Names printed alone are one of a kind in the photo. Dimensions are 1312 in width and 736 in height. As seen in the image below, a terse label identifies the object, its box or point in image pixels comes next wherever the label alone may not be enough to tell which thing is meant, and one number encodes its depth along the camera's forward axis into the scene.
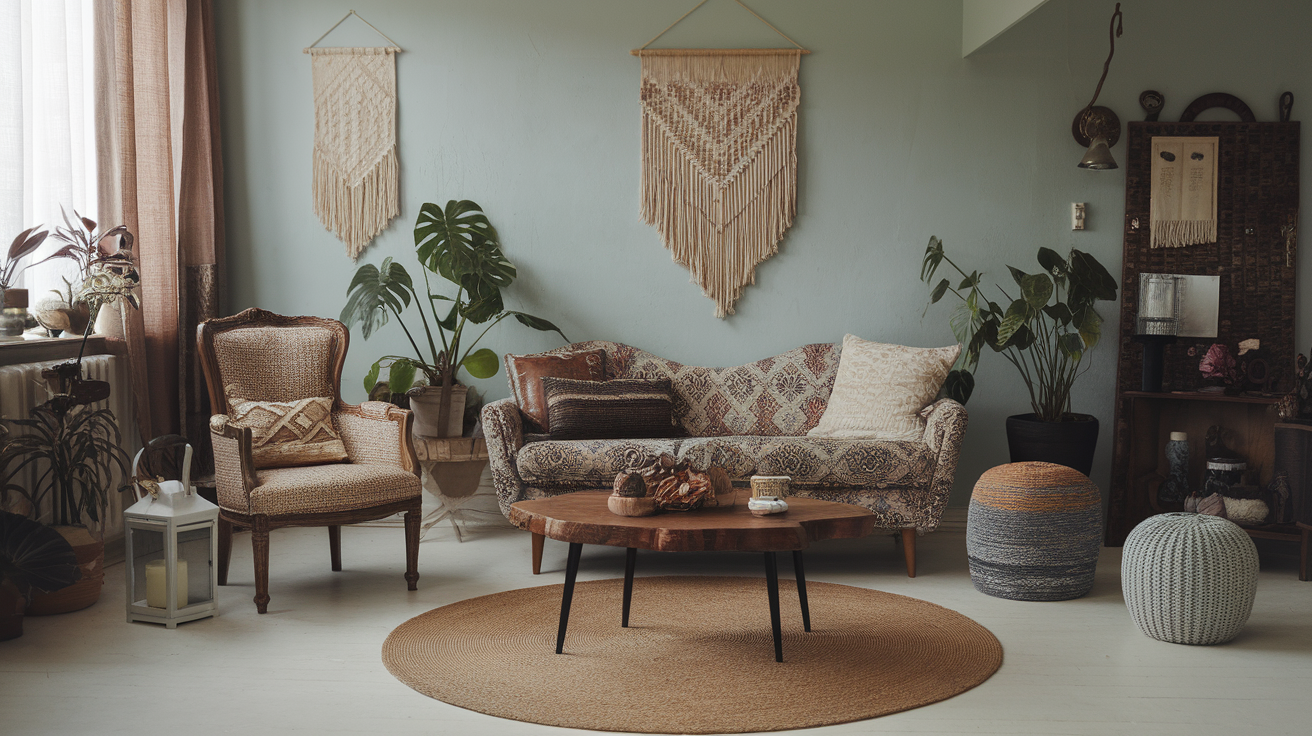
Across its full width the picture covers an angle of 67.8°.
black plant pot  4.09
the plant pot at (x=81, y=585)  3.16
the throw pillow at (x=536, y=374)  4.21
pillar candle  3.06
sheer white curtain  3.48
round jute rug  2.38
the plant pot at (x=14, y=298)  3.48
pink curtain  4.01
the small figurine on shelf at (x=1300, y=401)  3.81
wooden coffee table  2.57
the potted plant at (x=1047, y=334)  4.06
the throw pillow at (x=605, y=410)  4.04
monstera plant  4.29
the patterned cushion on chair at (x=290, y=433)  3.66
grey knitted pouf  2.86
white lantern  3.04
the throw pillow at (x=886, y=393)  4.07
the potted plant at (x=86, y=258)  3.46
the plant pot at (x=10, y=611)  2.92
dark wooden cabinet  4.32
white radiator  3.31
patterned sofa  3.73
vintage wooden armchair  3.26
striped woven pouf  3.33
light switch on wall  4.53
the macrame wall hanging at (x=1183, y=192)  4.41
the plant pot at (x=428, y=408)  4.34
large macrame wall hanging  4.60
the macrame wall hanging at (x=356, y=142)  4.70
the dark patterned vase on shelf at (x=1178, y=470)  4.22
